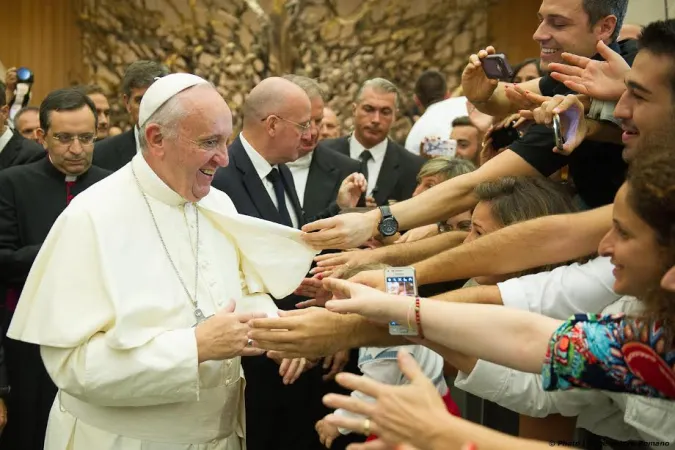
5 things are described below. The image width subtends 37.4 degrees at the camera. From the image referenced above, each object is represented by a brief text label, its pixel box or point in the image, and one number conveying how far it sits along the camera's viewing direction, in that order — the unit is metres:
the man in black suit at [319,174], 5.11
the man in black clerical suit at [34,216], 4.71
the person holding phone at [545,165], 3.69
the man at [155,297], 3.07
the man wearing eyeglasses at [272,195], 4.50
